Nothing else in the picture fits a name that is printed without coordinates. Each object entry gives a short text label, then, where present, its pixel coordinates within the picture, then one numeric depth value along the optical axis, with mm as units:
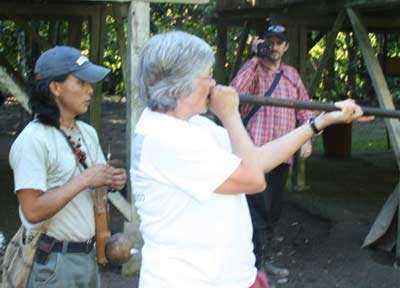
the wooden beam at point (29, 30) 8969
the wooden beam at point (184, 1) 5617
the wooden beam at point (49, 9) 8492
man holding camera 5320
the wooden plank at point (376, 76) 6121
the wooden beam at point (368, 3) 5983
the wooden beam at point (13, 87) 5379
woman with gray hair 2143
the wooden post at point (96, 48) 8867
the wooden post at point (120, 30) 7800
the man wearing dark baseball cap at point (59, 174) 2768
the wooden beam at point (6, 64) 8757
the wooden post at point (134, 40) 5609
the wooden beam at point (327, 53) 7371
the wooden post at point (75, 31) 9867
